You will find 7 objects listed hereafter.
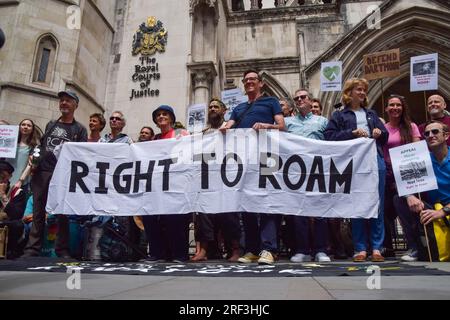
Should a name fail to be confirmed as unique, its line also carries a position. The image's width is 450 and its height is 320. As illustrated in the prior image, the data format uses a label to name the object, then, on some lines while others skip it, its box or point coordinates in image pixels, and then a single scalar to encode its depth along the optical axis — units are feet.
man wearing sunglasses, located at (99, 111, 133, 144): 18.25
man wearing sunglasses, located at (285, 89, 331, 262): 14.73
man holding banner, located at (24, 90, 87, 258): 16.81
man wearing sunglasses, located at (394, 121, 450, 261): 14.26
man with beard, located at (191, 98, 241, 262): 15.64
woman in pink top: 16.07
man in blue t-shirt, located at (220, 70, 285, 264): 14.75
